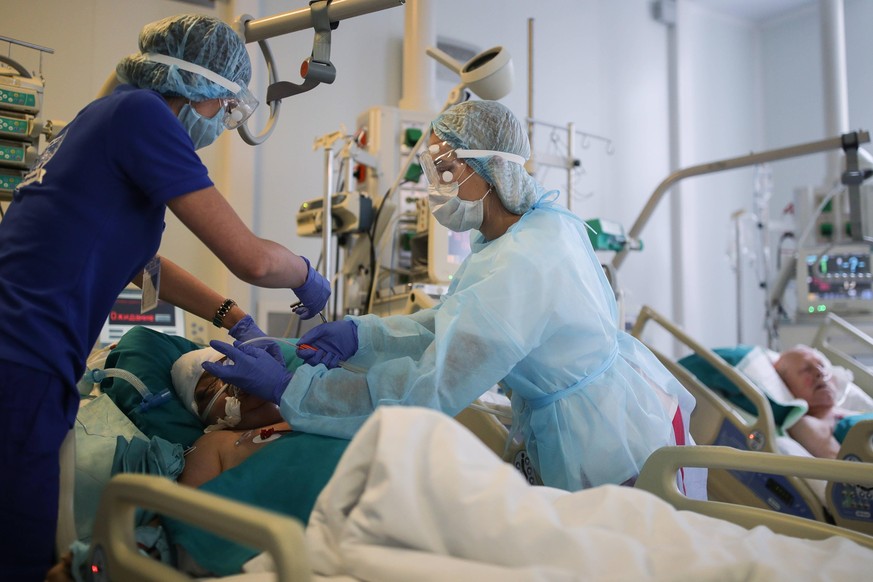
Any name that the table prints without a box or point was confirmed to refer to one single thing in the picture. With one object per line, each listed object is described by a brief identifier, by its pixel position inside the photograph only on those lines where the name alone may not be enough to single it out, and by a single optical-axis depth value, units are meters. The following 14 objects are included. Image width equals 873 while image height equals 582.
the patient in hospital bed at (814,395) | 3.46
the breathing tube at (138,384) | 1.78
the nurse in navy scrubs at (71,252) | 1.16
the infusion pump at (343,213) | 3.79
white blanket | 0.90
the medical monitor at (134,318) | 3.11
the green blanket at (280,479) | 1.37
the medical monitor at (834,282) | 5.31
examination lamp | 2.79
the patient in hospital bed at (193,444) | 1.43
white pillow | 3.64
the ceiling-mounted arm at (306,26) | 1.94
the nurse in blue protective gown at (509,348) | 1.55
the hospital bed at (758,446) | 2.58
